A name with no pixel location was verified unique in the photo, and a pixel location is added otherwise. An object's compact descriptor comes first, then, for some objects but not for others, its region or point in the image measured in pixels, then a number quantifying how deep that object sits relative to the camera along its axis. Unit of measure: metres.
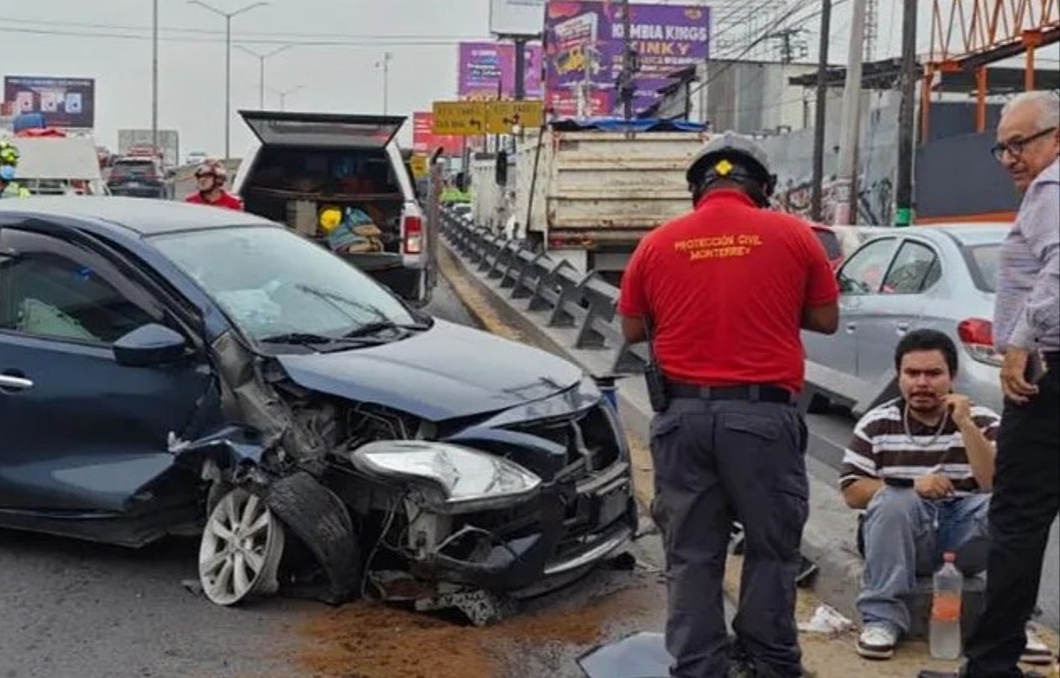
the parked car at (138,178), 41.56
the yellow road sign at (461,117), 42.75
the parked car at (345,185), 13.91
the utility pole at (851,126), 24.41
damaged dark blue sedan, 5.09
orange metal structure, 33.56
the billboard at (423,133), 98.19
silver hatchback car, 8.11
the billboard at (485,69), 88.00
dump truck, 17.64
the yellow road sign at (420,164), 20.88
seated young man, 4.73
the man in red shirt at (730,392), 3.95
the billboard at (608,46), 62.66
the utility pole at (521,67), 72.56
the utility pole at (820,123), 31.78
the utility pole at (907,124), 25.89
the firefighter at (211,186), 10.30
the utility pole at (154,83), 58.01
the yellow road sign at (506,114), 41.91
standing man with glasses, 3.84
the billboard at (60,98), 107.50
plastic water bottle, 4.62
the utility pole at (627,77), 34.59
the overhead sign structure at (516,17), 72.56
